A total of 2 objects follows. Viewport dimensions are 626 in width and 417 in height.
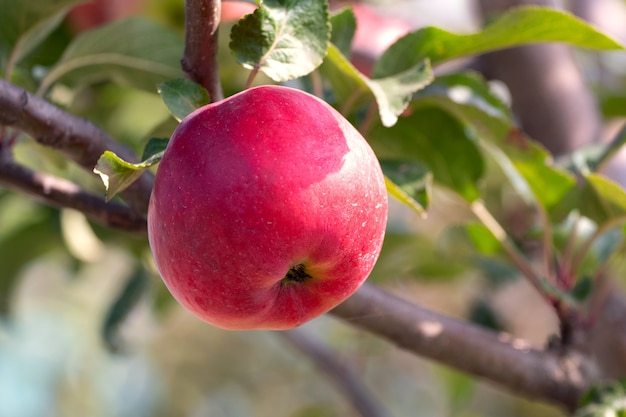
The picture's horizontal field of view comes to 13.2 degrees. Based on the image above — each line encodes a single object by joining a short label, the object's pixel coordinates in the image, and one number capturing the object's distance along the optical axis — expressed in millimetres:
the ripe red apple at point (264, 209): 790
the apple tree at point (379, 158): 833
